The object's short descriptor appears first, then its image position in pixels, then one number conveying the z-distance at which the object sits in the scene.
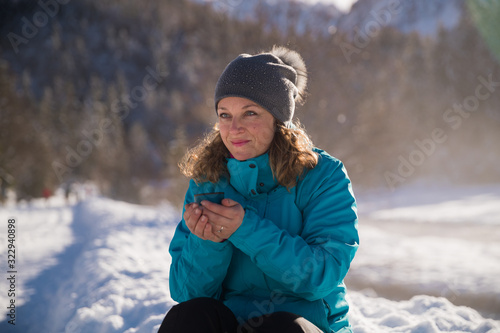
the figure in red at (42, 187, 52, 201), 19.59
